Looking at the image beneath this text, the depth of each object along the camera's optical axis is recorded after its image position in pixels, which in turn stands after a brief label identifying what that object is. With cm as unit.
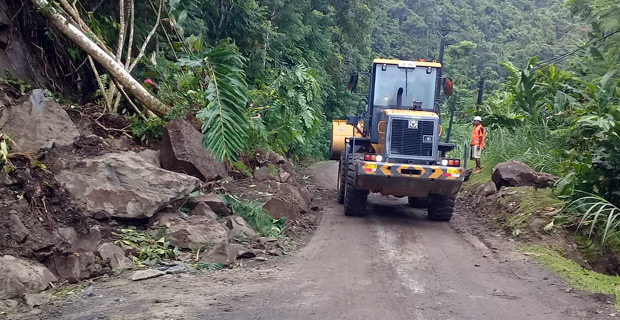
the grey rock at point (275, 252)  872
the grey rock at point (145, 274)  691
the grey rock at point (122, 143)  990
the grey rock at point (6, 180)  740
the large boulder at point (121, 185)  804
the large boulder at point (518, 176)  1246
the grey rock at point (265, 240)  903
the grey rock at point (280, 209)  1050
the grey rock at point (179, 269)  727
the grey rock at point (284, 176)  1324
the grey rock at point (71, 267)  673
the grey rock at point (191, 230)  805
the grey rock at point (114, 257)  719
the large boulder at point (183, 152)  1017
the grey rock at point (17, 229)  675
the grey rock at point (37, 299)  590
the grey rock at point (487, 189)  1345
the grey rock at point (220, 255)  775
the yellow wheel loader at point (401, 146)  1103
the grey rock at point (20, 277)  605
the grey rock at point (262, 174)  1224
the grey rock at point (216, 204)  934
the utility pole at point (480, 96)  2003
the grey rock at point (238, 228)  894
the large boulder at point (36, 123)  853
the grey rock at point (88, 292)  631
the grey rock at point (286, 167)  1447
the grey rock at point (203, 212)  887
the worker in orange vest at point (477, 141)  1702
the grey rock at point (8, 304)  576
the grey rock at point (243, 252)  818
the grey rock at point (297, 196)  1188
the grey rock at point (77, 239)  706
